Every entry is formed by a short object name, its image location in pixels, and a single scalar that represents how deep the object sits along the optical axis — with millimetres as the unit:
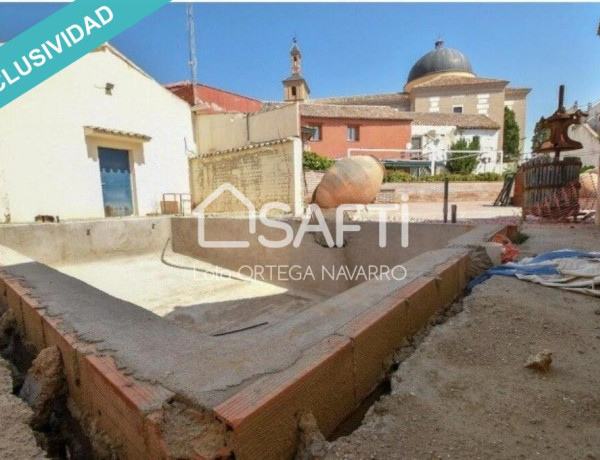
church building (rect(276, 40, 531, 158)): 22078
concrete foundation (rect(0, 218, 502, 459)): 1119
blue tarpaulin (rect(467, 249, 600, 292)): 2887
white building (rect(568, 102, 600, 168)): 22312
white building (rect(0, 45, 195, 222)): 8633
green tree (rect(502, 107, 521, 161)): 31344
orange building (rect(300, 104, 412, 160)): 21641
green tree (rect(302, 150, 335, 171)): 16484
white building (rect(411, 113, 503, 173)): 24953
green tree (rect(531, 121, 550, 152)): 31461
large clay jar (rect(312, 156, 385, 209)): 10961
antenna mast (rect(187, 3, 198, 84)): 14250
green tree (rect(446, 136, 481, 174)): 21859
